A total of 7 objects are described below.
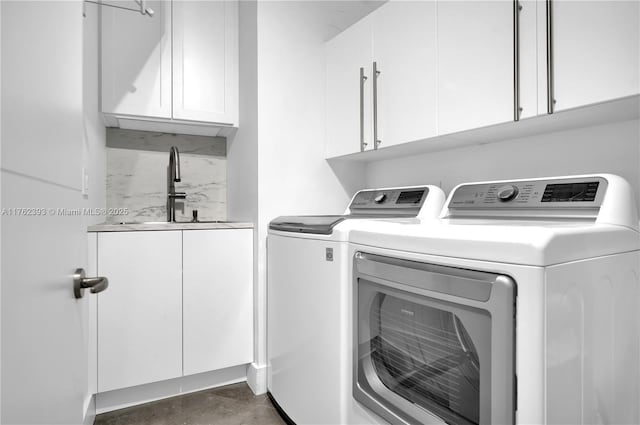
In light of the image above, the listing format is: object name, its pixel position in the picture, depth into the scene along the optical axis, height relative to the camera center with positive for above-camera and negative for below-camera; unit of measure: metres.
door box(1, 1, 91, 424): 0.37 +0.00
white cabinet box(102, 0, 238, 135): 2.15 +0.91
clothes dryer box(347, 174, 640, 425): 0.80 -0.26
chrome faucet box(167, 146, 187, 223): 2.30 +0.19
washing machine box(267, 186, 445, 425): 1.38 -0.39
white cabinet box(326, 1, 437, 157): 1.68 +0.69
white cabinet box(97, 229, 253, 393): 1.88 -0.50
